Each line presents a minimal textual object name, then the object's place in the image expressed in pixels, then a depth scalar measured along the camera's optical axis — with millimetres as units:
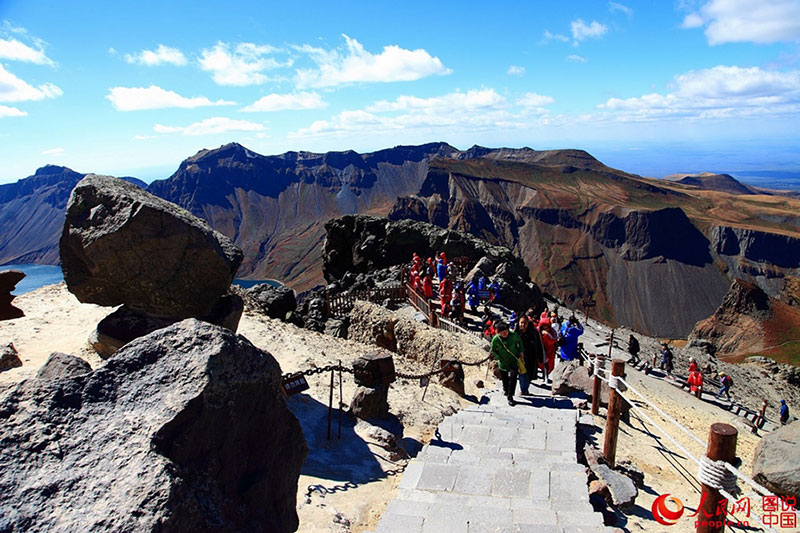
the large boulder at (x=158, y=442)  2947
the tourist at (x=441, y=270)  21406
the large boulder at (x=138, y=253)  9828
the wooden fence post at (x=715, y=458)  4215
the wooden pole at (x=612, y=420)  7422
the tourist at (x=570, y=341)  12602
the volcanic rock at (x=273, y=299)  23719
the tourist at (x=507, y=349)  9211
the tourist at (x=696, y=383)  22208
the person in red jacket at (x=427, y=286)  19984
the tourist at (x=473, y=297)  20641
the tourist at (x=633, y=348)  24897
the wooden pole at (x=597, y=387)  8383
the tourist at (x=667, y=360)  25031
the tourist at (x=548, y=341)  11555
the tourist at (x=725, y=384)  24266
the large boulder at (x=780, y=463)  10242
